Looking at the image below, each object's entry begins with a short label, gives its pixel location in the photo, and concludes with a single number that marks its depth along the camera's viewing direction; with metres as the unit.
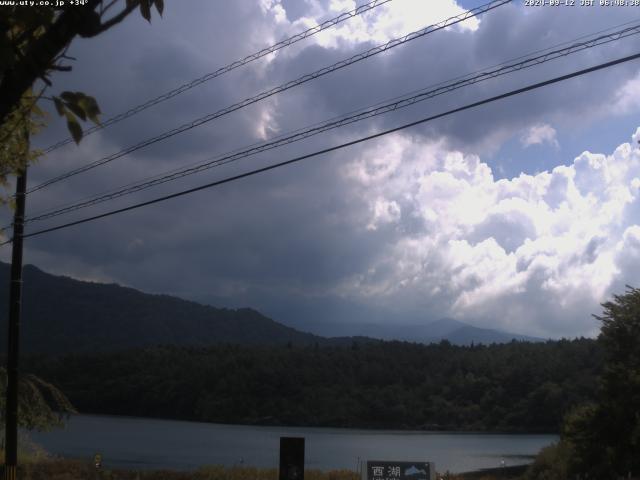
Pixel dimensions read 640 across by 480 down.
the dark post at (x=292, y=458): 13.51
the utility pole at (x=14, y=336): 17.75
